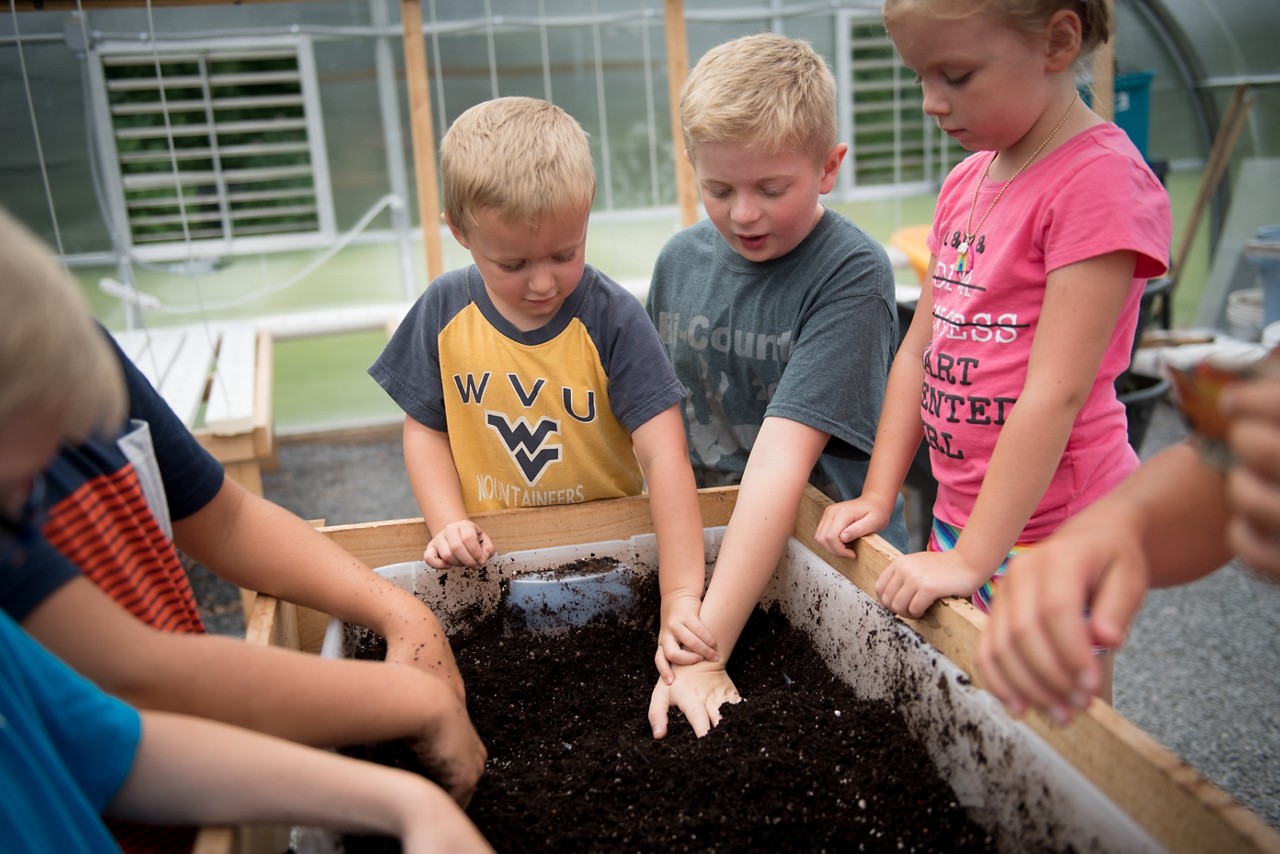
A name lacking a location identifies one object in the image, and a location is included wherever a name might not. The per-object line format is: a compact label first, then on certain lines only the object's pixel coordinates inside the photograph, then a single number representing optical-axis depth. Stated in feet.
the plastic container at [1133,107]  10.30
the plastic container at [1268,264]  10.26
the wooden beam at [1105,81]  6.90
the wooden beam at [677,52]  8.84
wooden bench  6.07
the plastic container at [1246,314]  11.80
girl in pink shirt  2.75
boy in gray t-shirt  3.39
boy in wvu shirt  3.28
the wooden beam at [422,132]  8.22
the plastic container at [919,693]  2.07
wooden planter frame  1.72
